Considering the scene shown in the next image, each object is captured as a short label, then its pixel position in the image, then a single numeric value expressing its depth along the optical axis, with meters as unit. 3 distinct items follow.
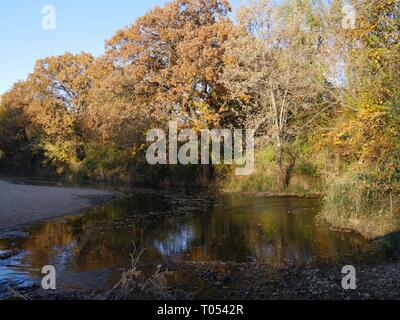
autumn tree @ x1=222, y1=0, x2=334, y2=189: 27.05
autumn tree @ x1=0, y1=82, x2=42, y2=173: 53.91
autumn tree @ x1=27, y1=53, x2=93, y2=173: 49.22
